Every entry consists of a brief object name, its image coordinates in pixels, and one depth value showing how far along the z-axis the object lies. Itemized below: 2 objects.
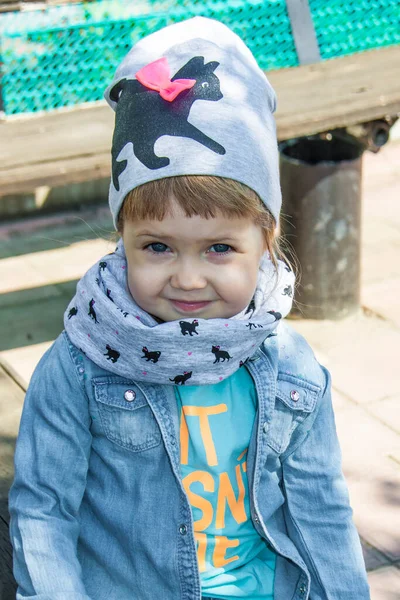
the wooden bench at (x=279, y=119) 3.61
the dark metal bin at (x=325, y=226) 4.49
